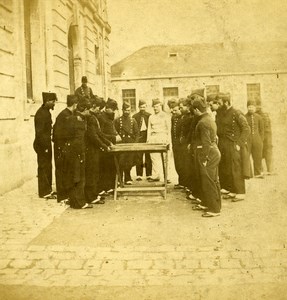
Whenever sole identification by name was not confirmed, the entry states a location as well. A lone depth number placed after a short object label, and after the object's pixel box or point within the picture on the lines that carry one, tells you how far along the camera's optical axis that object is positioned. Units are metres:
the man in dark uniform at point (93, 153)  6.63
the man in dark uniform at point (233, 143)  6.49
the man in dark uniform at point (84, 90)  8.08
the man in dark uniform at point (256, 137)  8.43
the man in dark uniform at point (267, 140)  8.44
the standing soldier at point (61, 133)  6.18
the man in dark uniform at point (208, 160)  5.56
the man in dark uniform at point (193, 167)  6.43
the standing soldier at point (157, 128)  8.29
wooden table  6.51
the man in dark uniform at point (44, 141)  6.95
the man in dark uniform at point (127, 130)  8.12
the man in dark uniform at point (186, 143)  7.19
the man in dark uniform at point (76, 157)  6.14
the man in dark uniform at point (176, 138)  7.63
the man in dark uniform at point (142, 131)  8.83
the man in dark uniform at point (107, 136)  7.27
